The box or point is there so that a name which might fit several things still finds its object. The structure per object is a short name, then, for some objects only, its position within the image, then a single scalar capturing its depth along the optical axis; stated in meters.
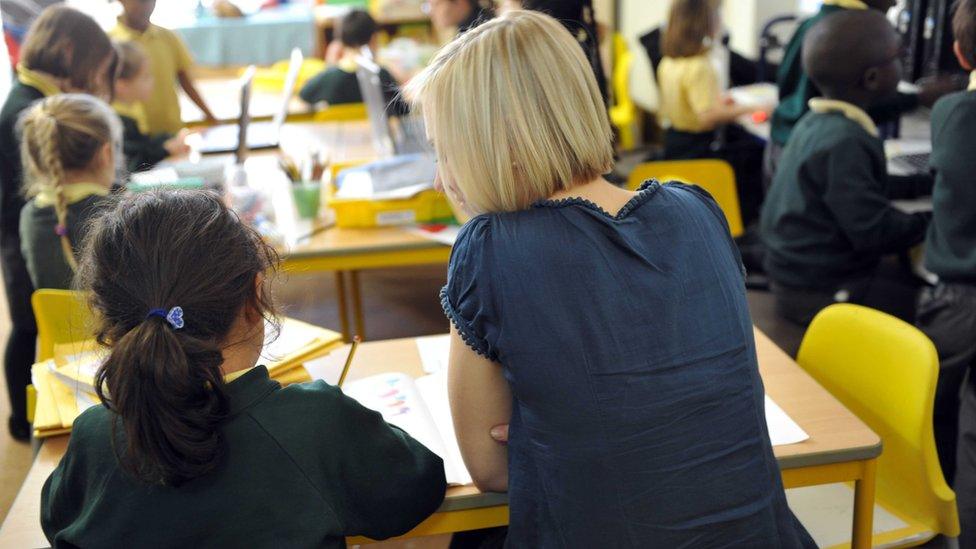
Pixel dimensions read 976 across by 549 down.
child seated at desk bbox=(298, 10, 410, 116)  4.07
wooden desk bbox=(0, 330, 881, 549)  1.35
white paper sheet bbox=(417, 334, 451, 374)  1.74
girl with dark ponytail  1.06
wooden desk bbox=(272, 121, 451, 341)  2.45
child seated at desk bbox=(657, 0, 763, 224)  3.72
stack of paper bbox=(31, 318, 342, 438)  1.55
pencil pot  2.60
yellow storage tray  2.55
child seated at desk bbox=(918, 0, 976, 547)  2.09
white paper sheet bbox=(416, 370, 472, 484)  1.40
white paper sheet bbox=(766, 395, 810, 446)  1.44
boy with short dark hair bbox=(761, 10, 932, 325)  2.42
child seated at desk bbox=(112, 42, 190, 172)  3.00
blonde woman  1.13
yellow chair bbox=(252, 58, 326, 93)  4.58
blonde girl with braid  2.08
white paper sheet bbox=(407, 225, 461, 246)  2.46
